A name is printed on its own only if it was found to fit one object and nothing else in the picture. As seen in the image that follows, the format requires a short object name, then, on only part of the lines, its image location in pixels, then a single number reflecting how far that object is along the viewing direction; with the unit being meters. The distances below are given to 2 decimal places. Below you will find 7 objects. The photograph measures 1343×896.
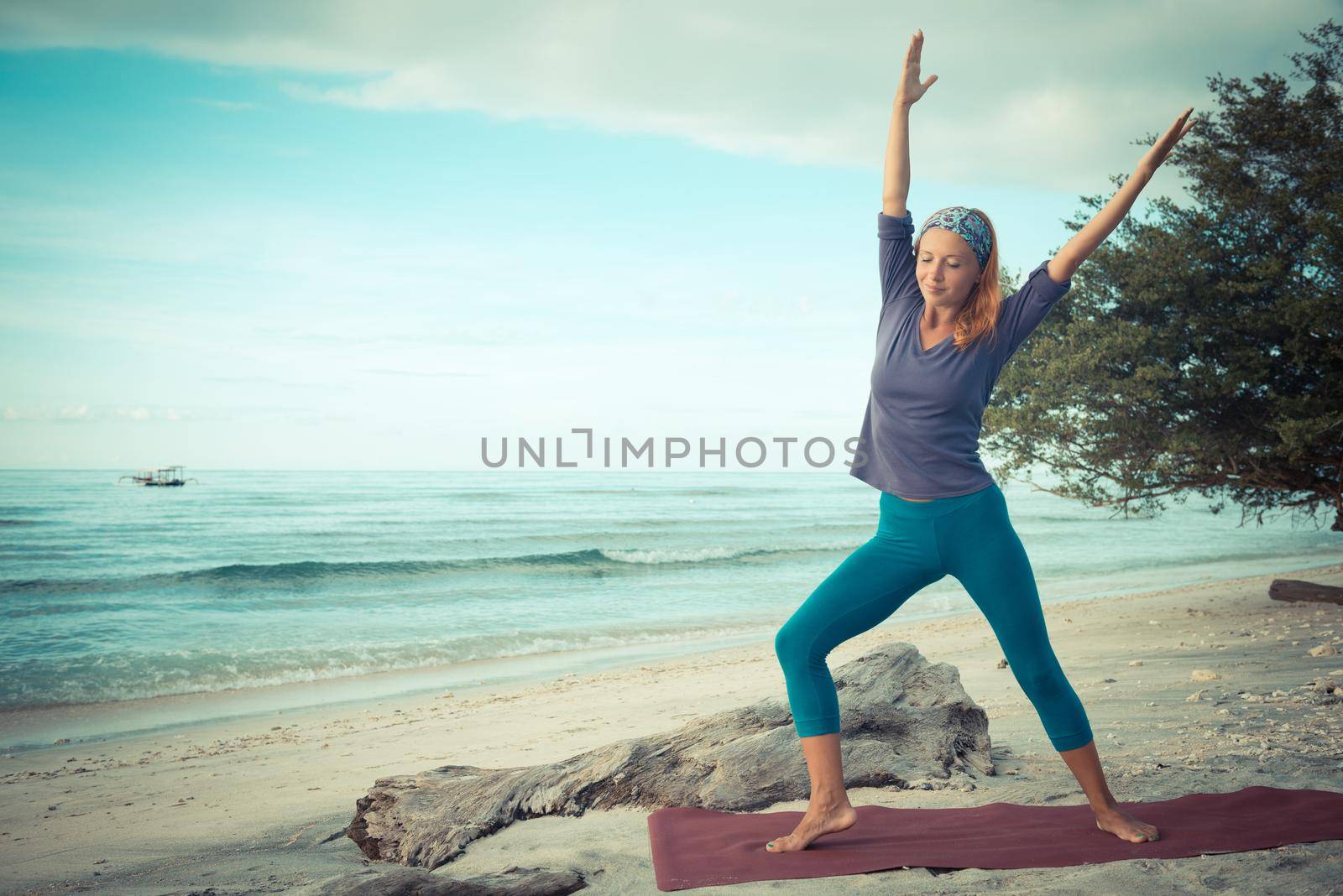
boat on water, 48.78
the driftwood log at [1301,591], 10.35
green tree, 9.29
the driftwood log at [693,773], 3.63
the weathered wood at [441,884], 2.62
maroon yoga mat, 2.80
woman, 2.82
